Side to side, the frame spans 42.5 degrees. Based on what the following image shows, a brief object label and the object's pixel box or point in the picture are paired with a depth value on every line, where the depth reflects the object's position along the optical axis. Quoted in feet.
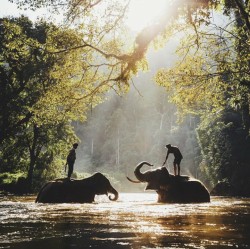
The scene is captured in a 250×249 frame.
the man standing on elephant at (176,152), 45.54
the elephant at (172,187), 40.88
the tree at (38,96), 47.06
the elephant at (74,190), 39.88
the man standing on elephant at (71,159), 43.78
